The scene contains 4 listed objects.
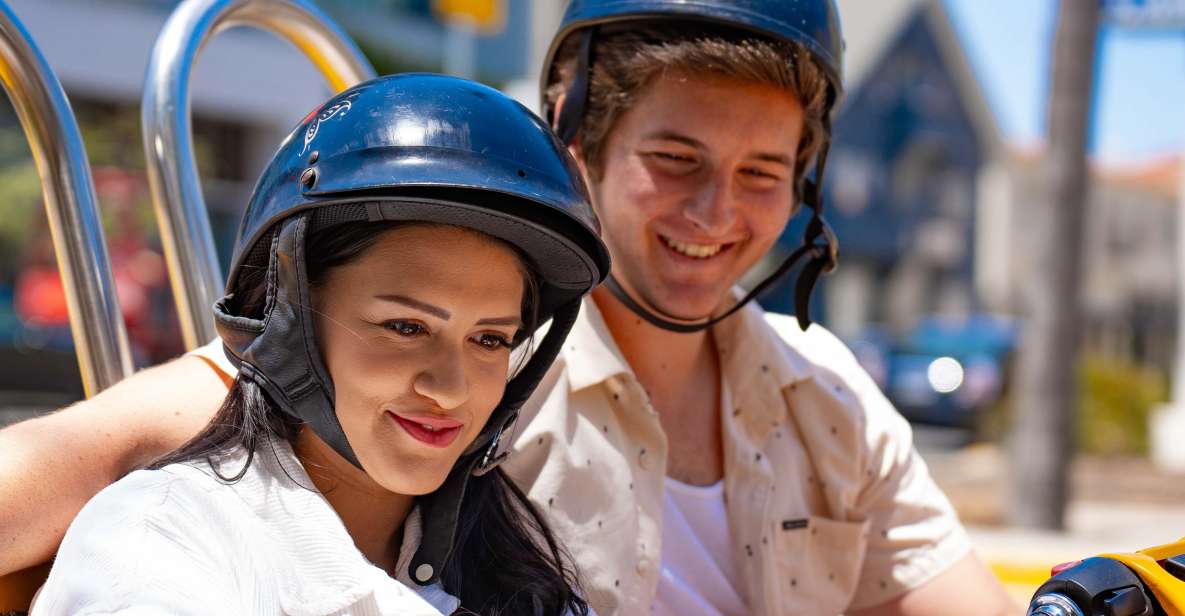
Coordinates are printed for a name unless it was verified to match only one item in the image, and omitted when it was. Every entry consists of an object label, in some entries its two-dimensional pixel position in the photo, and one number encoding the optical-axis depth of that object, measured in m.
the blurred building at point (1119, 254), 31.73
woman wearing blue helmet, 1.56
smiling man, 2.24
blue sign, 9.06
